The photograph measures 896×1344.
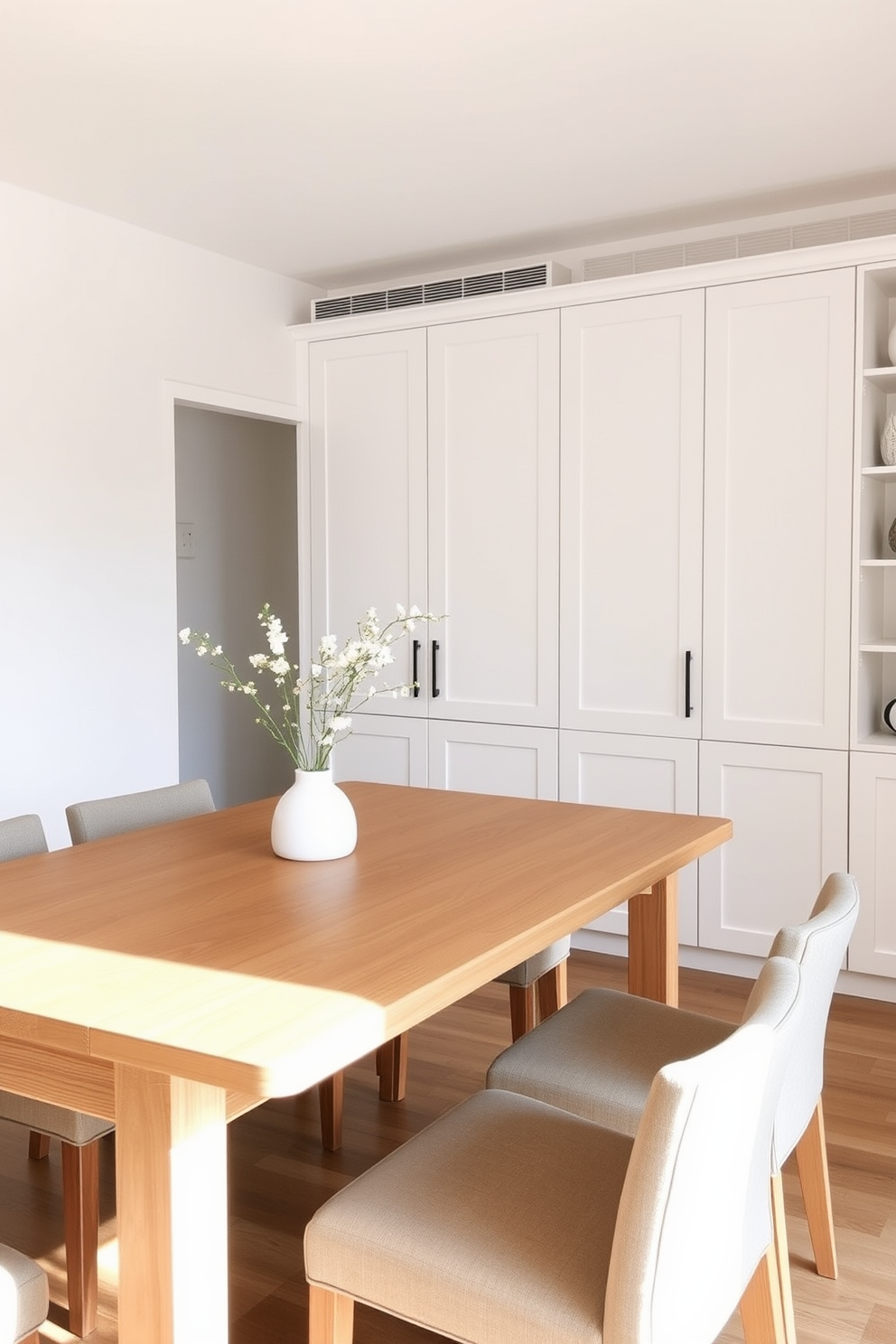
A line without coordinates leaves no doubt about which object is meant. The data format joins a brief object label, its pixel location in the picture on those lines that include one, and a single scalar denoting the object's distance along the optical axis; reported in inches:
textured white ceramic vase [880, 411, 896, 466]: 147.1
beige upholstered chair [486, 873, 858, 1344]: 64.6
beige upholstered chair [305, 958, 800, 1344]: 47.6
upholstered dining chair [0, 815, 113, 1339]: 74.9
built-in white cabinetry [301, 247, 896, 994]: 148.6
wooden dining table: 50.6
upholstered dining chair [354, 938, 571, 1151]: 104.3
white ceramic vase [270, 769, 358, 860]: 85.0
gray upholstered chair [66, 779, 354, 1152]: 100.7
